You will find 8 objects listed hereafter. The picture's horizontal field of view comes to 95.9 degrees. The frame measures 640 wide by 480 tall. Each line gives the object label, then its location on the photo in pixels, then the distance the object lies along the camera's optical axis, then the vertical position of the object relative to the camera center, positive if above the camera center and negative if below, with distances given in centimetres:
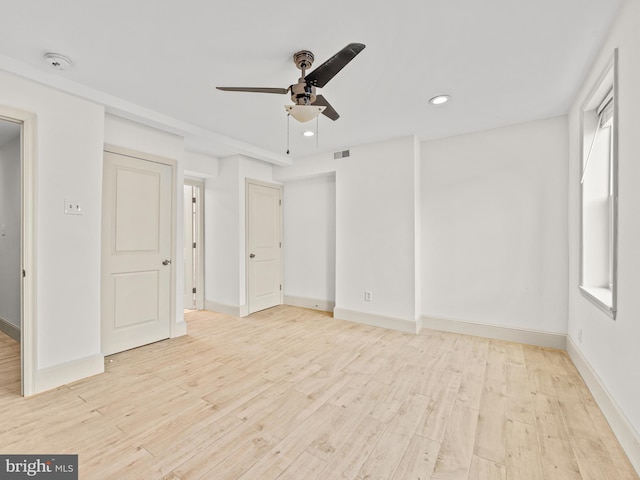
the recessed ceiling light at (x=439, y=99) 271 +135
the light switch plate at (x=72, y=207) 246 +27
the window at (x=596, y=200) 251 +36
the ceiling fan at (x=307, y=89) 186 +106
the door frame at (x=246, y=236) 453 +5
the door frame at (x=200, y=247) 481 -14
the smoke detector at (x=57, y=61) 207 +130
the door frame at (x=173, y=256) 348 -22
